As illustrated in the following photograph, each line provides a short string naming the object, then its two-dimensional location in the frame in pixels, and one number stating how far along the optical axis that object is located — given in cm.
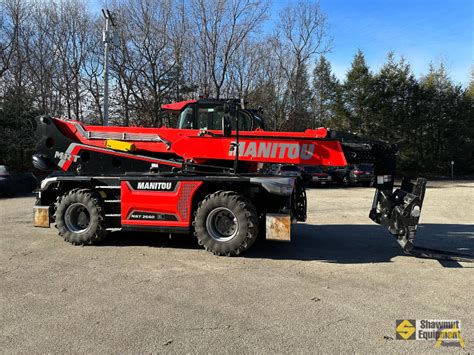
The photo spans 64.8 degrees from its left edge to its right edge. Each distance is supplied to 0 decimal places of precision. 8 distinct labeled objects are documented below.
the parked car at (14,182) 1491
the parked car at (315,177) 2236
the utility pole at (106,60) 1638
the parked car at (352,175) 2300
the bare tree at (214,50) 2820
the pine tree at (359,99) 3494
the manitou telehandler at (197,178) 632
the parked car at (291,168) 1881
